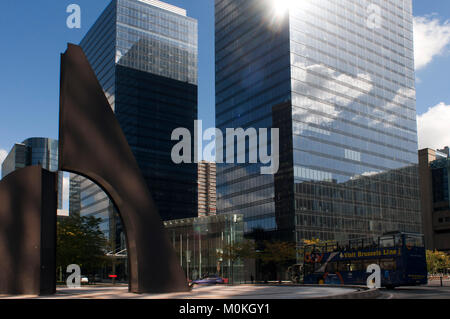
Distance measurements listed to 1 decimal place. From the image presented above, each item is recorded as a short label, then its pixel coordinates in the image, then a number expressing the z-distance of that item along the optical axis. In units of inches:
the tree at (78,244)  2242.9
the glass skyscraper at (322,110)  3565.5
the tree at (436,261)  3673.7
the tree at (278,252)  2861.7
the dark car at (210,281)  2097.6
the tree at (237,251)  2736.2
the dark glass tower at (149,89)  5007.4
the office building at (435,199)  5280.5
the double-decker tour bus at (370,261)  1433.3
